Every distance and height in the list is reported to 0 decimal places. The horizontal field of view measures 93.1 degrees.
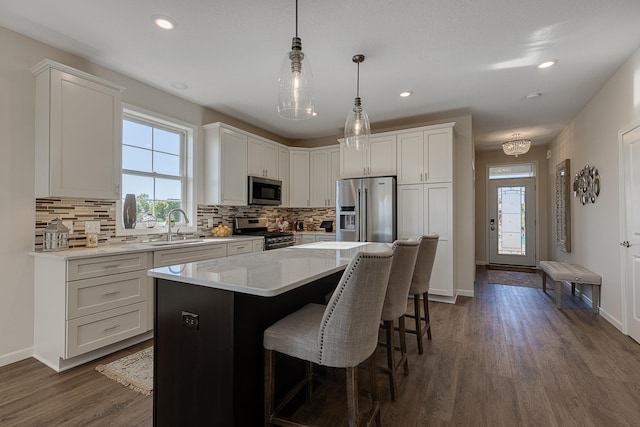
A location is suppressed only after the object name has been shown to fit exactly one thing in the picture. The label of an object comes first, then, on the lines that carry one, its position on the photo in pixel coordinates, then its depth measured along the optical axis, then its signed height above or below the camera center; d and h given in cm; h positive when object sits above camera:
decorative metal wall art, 364 +40
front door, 679 -16
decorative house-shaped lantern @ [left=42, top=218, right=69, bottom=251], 251 -16
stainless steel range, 445 -25
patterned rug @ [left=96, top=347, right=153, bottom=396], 208 -115
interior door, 275 -12
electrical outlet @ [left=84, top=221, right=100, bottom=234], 286 -9
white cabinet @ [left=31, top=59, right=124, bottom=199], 245 +72
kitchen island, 132 -56
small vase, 320 +6
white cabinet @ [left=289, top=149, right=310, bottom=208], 542 +70
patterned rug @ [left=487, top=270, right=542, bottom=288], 521 -117
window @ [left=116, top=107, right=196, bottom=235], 332 +57
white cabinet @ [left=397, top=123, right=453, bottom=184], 404 +83
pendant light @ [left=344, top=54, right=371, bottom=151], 264 +77
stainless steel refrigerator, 426 +10
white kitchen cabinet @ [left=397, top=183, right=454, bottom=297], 402 -5
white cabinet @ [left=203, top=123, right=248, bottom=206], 401 +70
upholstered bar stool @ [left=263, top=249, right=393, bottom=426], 124 -53
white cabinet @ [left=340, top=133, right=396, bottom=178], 443 +86
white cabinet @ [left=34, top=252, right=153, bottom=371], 228 -72
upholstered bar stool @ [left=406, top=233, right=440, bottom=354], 245 -46
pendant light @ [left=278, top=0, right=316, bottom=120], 179 +80
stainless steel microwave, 451 +40
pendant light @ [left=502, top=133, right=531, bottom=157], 521 +119
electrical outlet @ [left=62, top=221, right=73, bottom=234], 271 -7
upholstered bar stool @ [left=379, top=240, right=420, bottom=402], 185 -47
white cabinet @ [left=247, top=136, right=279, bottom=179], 455 +91
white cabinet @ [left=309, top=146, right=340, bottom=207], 523 +72
